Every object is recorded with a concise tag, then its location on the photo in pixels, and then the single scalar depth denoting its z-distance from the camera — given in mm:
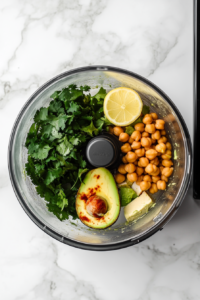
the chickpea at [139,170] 655
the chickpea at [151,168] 644
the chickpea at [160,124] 644
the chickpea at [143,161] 646
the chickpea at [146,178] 650
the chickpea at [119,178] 656
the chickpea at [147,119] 644
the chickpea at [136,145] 647
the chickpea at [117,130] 649
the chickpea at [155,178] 654
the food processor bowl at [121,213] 622
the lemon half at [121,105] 634
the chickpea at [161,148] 642
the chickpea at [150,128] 642
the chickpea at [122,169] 656
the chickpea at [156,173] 649
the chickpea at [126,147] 650
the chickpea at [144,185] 647
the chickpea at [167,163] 649
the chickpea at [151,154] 642
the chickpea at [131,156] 646
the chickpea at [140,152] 647
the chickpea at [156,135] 645
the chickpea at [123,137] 646
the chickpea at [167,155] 649
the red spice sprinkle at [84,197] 626
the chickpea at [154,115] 652
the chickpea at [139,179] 656
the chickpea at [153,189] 655
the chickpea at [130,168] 646
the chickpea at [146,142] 643
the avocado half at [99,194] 621
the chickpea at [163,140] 648
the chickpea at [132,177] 647
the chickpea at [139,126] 649
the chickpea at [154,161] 648
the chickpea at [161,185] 650
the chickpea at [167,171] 647
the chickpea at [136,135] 648
